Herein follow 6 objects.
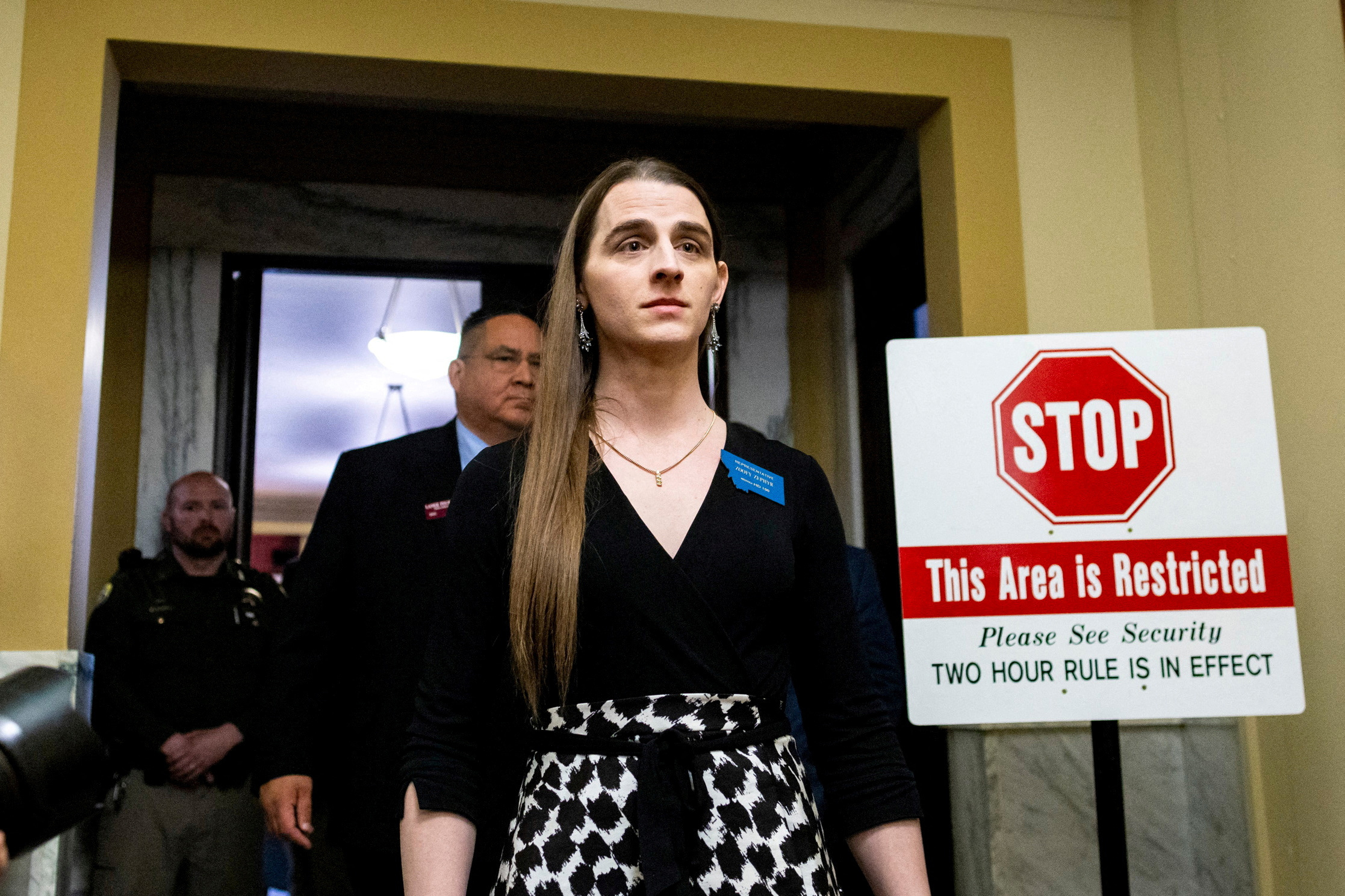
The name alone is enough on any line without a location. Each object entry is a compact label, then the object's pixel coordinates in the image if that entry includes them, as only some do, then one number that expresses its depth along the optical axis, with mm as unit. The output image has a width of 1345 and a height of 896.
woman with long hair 1171
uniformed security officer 3590
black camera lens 1047
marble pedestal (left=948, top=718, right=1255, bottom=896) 2719
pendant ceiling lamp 5891
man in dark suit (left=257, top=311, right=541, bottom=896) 2279
